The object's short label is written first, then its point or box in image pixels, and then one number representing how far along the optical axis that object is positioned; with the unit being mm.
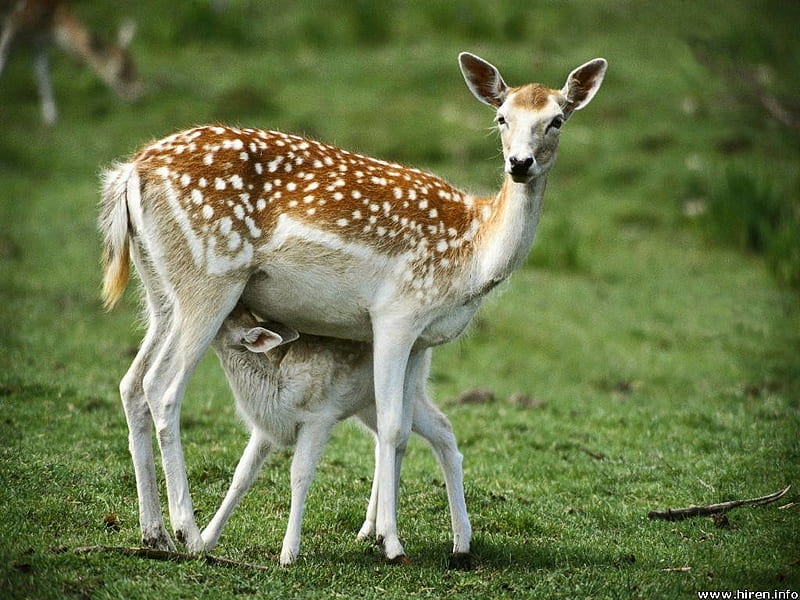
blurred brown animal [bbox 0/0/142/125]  35969
